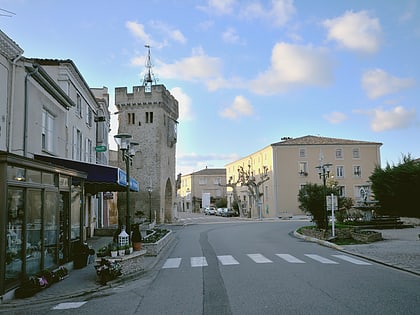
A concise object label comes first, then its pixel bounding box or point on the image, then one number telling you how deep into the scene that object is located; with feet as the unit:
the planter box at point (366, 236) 77.00
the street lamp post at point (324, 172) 90.98
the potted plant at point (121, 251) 51.36
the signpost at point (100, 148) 83.11
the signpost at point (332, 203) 82.46
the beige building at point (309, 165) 203.21
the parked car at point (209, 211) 284.61
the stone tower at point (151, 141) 171.94
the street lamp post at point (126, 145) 56.85
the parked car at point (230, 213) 252.01
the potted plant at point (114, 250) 50.69
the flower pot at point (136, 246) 57.93
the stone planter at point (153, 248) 59.62
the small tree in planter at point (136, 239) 57.95
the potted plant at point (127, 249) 52.64
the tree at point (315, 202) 98.73
